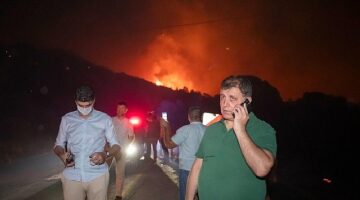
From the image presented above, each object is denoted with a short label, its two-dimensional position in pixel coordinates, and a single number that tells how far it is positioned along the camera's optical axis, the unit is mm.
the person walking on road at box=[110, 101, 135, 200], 7975
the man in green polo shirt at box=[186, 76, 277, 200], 2721
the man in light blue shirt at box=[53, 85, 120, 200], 4598
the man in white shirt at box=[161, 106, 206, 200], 5992
